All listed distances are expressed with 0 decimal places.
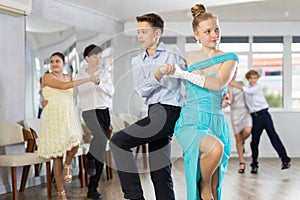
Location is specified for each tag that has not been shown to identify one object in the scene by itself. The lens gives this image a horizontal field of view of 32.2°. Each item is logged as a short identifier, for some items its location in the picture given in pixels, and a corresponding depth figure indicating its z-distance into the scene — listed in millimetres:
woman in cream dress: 4379
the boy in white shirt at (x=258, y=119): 6648
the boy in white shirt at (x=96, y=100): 3025
